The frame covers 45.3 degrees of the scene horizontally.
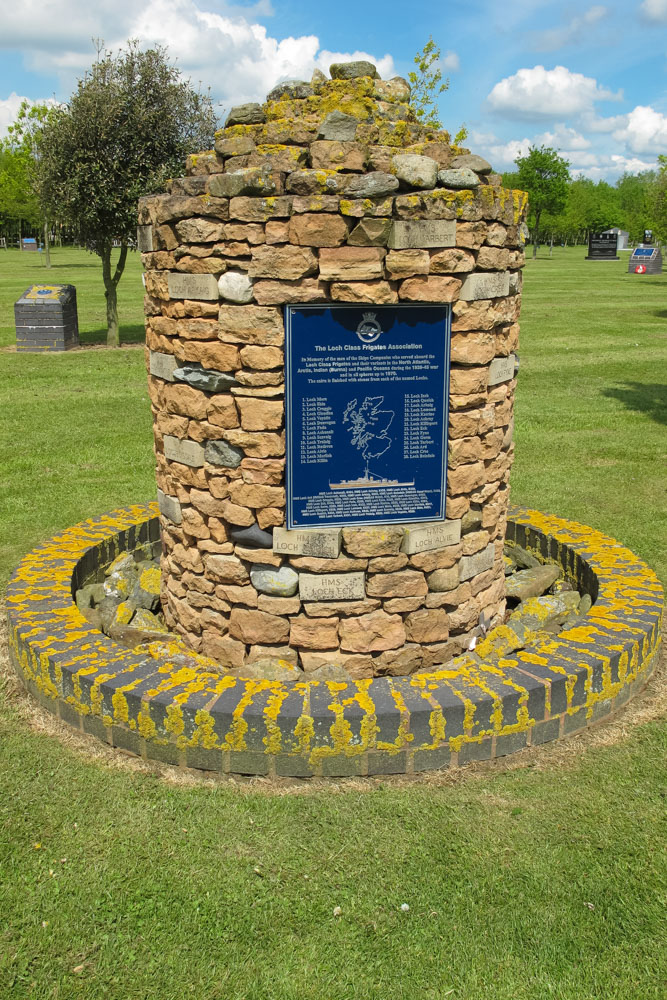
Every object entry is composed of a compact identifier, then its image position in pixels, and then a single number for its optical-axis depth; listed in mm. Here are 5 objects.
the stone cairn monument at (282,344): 4566
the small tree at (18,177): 45656
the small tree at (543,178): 69500
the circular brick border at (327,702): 4332
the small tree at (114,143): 18906
